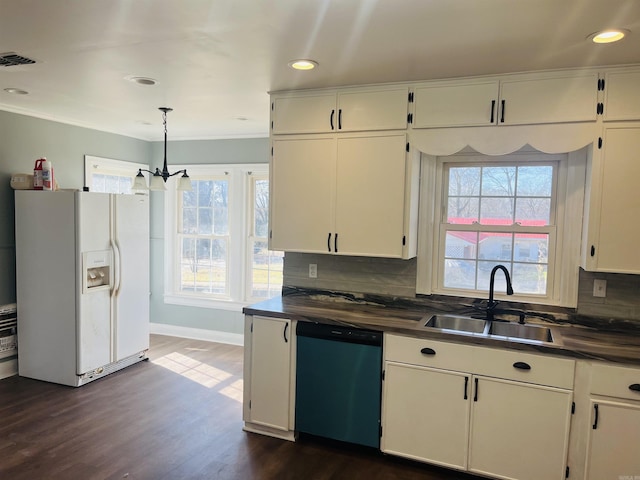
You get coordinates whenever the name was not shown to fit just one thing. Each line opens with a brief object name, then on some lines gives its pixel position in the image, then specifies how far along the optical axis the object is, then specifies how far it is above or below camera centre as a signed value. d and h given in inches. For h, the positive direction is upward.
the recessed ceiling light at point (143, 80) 119.0 +33.5
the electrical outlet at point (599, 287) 113.5 -16.2
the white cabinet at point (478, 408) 97.1 -42.5
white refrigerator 155.1 -27.1
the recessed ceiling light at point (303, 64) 102.6 +33.9
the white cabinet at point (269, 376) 120.3 -43.8
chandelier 162.4 +9.4
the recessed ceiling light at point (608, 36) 81.6 +34.0
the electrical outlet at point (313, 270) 141.1 -17.5
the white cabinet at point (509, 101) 104.3 +28.4
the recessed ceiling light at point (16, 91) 135.3 +33.8
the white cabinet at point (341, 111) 119.6 +28.0
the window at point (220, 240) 206.8 -14.2
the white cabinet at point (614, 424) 92.0 -41.0
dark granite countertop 95.9 -26.2
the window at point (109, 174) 191.3 +14.5
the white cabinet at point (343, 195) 120.1 +5.2
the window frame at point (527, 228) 115.8 -1.2
